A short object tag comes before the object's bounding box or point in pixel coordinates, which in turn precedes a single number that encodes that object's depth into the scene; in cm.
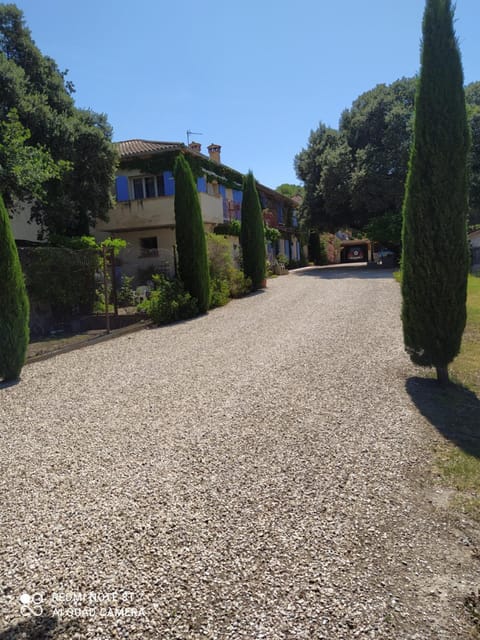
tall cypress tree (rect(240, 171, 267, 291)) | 1850
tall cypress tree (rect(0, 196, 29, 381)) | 609
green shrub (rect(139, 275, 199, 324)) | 1132
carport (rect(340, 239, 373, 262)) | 5331
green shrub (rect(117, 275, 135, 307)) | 1353
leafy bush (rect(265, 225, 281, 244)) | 2561
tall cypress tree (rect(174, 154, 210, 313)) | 1277
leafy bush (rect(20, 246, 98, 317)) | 998
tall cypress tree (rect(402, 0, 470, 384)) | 518
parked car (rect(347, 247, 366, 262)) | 5403
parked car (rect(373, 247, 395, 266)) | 2933
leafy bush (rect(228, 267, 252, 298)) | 1625
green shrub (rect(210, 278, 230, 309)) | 1410
